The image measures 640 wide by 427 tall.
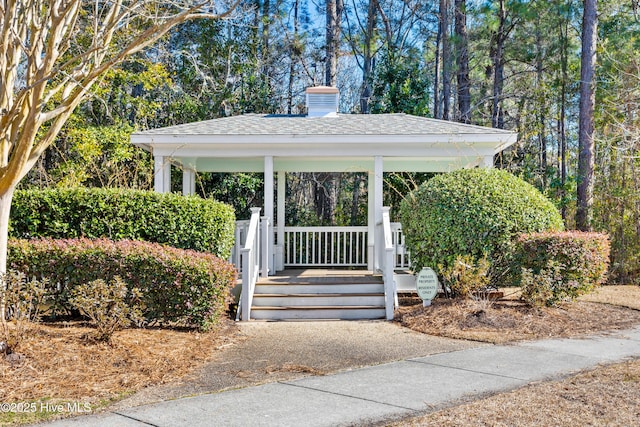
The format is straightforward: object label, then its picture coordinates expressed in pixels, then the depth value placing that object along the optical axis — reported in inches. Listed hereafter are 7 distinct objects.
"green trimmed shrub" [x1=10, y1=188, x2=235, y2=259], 355.9
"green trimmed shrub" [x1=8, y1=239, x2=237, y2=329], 311.7
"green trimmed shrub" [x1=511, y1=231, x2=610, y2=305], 364.8
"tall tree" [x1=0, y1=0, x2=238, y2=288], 259.3
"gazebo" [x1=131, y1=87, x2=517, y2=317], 443.2
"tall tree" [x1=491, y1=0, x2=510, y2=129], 884.0
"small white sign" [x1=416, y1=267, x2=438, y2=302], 380.8
